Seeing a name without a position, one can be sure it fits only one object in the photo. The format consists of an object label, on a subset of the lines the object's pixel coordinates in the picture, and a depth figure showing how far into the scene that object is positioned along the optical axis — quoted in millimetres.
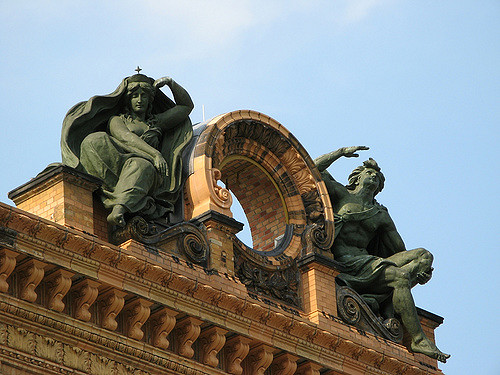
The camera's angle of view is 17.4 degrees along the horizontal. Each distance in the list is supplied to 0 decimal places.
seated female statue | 29797
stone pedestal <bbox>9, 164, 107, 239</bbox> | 28766
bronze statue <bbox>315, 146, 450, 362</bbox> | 33406
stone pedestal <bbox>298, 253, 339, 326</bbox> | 31781
